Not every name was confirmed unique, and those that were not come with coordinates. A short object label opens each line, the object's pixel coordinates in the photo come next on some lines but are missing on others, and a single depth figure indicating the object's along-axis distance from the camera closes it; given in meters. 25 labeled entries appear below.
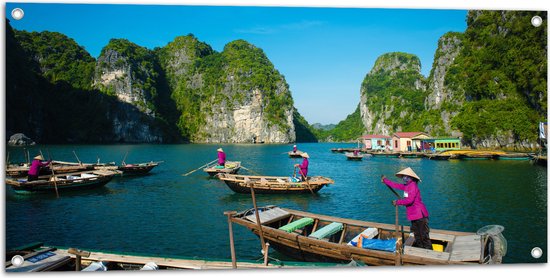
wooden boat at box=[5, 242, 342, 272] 4.45
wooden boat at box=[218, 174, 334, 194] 12.18
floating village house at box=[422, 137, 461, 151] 34.06
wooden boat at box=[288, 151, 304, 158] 35.59
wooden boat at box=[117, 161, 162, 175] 18.16
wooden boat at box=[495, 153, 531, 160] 25.14
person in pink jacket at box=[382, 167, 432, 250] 4.89
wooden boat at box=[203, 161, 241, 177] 16.91
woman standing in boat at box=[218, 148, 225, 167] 17.23
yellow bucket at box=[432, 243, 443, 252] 5.17
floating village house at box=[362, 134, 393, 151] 39.62
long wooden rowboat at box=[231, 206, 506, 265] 4.52
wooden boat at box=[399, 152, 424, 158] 33.36
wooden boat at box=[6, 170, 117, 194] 11.74
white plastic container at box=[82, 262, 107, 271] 4.41
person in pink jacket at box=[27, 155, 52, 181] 11.89
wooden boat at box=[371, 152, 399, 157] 35.38
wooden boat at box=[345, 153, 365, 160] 30.97
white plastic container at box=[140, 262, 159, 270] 4.48
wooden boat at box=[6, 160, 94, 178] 16.48
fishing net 4.56
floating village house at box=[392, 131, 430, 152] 35.81
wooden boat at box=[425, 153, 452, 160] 29.47
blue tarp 4.80
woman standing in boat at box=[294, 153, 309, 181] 12.06
